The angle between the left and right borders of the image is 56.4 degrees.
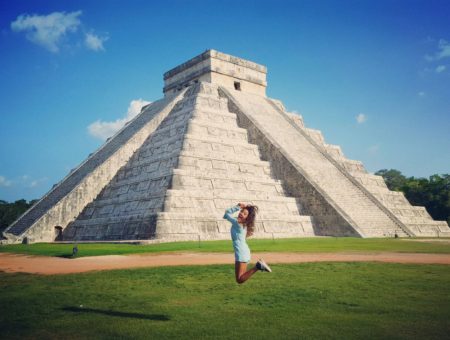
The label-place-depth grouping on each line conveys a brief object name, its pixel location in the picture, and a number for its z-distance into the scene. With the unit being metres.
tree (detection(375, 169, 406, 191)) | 68.88
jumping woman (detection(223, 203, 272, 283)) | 6.25
